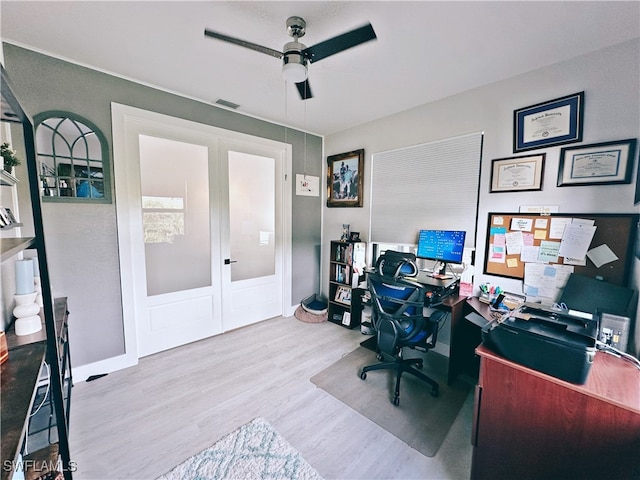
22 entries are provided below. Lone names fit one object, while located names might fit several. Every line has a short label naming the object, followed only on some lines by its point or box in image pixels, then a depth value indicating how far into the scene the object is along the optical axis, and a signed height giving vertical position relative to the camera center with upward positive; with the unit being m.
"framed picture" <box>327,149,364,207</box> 3.38 +0.50
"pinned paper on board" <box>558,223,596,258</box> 1.83 -0.15
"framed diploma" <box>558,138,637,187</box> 1.69 +0.38
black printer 1.04 -0.54
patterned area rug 1.43 -1.45
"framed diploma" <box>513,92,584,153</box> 1.86 +0.73
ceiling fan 1.38 +0.96
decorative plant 1.42 +0.30
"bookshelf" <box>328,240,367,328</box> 3.26 -0.87
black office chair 1.97 -0.78
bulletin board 1.70 -0.16
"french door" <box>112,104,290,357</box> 2.38 -0.15
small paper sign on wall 3.57 +0.41
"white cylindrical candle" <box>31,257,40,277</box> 1.59 -0.37
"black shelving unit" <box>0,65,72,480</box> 0.71 -0.60
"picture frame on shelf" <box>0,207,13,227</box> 1.11 -0.04
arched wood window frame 1.97 +0.42
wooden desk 0.98 -0.87
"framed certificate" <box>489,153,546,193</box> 2.04 +0.37
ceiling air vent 2.69 +1.17
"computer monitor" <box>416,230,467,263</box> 2.42 -0.29
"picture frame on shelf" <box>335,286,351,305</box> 3.37 -1.08
